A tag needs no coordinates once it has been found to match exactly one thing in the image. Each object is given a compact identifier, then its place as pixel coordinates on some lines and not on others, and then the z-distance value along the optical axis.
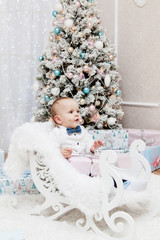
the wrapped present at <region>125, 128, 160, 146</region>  3.39
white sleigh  1.68
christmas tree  3.30
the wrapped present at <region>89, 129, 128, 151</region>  3.20
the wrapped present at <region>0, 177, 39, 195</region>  2.33
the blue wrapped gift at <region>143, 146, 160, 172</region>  3.06
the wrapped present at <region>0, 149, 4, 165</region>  2.67
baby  2.14
